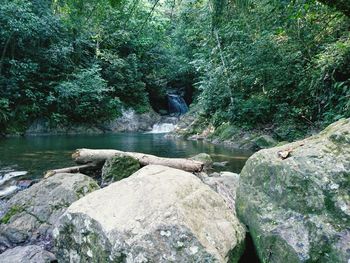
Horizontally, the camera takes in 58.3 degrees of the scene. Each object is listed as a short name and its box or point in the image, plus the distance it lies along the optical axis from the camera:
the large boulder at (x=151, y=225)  2.13
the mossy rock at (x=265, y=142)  10.15
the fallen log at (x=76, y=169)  5.92
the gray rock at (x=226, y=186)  4.02
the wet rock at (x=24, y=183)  5.93
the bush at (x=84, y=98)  18.36
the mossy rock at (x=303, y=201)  2.17
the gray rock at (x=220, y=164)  8.00
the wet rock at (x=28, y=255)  2.97
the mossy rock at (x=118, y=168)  5.81
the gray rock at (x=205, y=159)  7.43
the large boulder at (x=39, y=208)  3.77
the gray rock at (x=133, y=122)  21.19
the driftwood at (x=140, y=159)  6.04
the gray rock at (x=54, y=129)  18.05
